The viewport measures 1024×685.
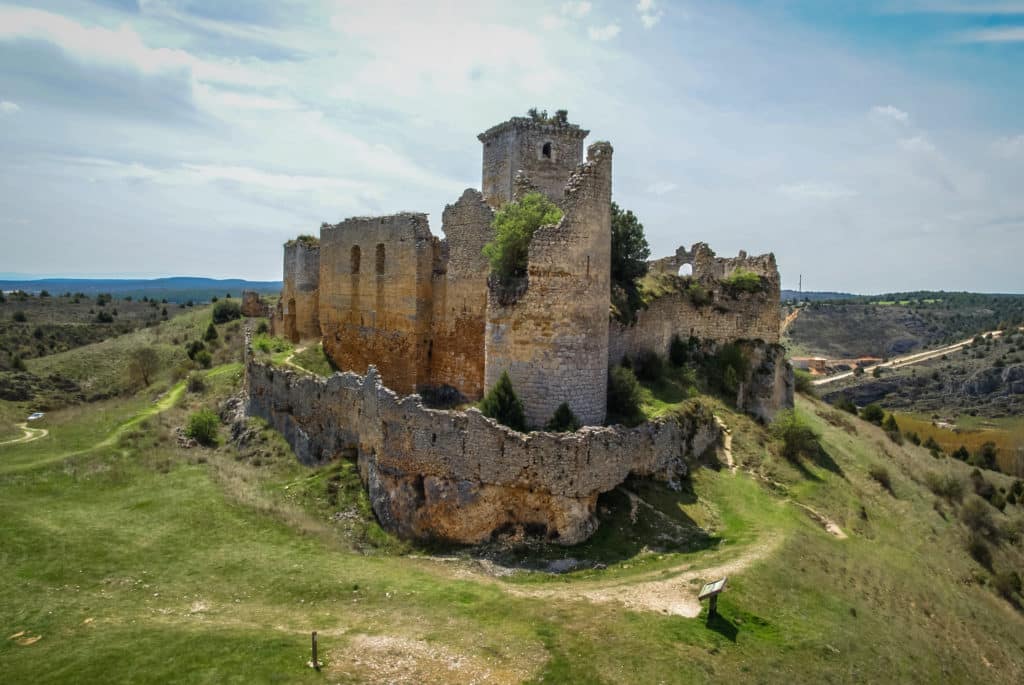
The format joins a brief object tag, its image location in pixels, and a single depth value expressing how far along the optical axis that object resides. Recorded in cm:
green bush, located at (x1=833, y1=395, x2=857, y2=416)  4799
